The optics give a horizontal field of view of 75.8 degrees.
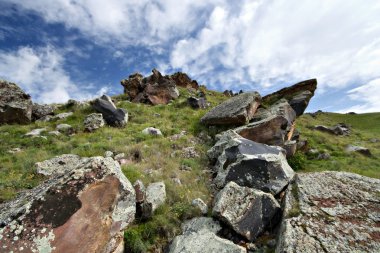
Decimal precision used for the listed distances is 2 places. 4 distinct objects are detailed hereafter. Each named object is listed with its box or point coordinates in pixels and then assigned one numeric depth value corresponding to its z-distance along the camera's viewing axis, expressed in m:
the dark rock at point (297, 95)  19.38
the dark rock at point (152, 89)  26.67
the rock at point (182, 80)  39.41
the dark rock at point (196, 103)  24.92
